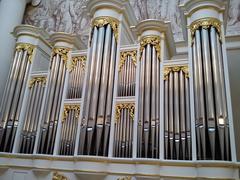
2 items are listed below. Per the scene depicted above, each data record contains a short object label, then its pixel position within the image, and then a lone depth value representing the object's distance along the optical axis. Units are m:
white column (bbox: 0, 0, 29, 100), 7.95
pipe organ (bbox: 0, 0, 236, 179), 4.71
